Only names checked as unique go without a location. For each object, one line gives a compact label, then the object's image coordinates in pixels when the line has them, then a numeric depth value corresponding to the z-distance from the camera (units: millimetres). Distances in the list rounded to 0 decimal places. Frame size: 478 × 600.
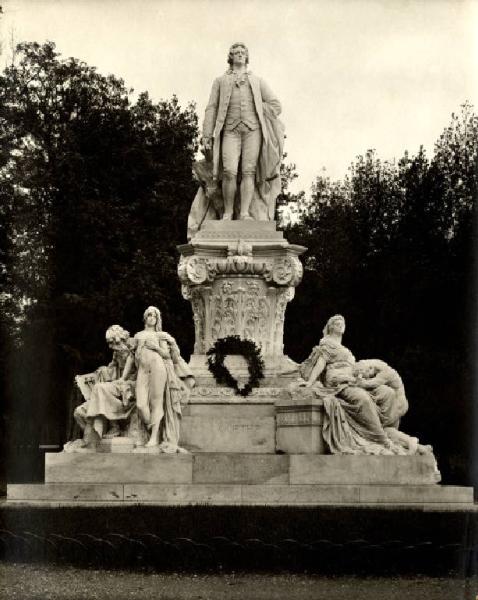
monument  24531
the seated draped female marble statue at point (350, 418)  25047
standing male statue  28328
